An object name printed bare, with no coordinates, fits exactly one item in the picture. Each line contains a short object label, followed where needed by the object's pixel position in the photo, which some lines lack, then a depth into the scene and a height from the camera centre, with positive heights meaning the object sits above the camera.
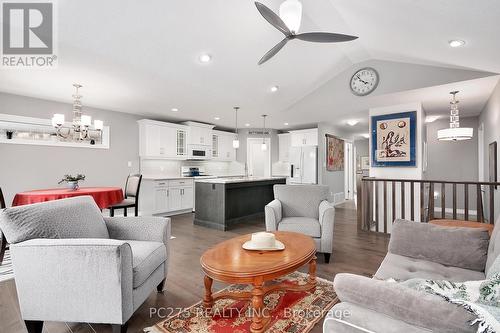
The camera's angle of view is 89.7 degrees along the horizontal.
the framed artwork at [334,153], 7.24 +0.40
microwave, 6.84 +0.41
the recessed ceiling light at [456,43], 2.78 +1.39
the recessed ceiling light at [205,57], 3.72 +1.64
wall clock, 4.54 +1.59
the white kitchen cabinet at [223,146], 7.72 +0.65
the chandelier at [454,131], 4.09 +0.58
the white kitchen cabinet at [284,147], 8.20 +0.66
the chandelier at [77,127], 3.54 +0.67
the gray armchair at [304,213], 2.95 -0.61
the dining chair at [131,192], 4.32 -0.46
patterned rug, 1.74 -1.11
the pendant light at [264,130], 6.35 +1.20
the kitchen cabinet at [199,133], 6.84 +0.95
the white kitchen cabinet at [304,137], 7.17 +0.86
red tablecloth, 3.09 -0.37
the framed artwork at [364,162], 10.88 +0.19
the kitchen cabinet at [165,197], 5.66 -0.70
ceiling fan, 2.09 +1.25
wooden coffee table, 1.65 -0.68
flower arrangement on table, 3.66 -0.22
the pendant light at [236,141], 5.76 +0.60
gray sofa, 0.78 -0.49
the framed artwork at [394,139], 4.68 +0.52
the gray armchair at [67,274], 1.52 -0.66
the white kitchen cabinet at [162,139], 5.96 +0.69
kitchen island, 4.67 -0.70
